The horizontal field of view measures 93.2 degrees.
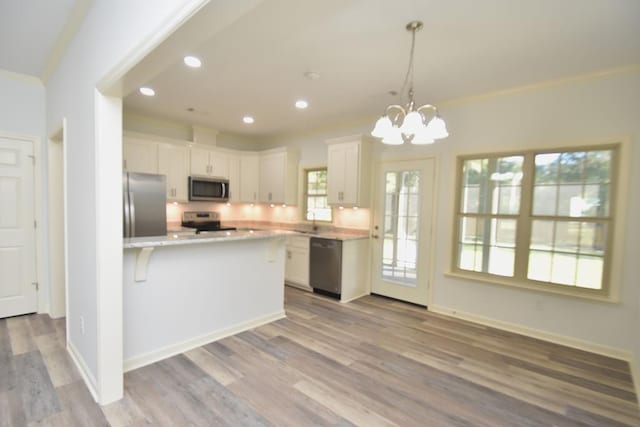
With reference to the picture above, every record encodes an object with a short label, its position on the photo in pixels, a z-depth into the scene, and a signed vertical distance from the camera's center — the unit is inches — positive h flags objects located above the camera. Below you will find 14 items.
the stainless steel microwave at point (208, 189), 206.4 +6.4
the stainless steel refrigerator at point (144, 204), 136.3 -3.7
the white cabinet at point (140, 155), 178.7 +24.7
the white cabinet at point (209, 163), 209.2 +25.3
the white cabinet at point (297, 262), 192.7 -40.1
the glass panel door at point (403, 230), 164.7 -15.3
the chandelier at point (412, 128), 83.7 +22.0
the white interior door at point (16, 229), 133.6 -16.7
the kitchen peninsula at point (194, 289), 98.6 -34.7
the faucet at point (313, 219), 216.7 -13.4
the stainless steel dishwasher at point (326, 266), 174.2 -38.4
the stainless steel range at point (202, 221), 214.5 -16.9
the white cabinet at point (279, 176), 219.1 +17.7
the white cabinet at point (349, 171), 177.5 +18.9
